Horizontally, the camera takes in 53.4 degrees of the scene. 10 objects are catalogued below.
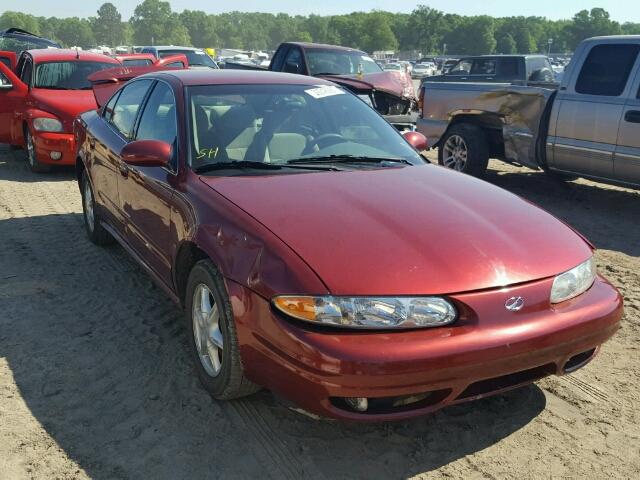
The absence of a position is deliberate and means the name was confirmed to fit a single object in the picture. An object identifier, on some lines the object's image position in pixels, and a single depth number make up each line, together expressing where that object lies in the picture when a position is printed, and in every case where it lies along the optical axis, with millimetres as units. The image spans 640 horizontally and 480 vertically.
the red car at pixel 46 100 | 8156
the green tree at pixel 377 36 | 125312
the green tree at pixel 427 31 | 123938
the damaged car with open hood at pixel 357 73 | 10359
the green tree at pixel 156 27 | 180250
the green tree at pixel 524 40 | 137750
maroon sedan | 2445
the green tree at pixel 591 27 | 136125
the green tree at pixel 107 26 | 187375
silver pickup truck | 6629
